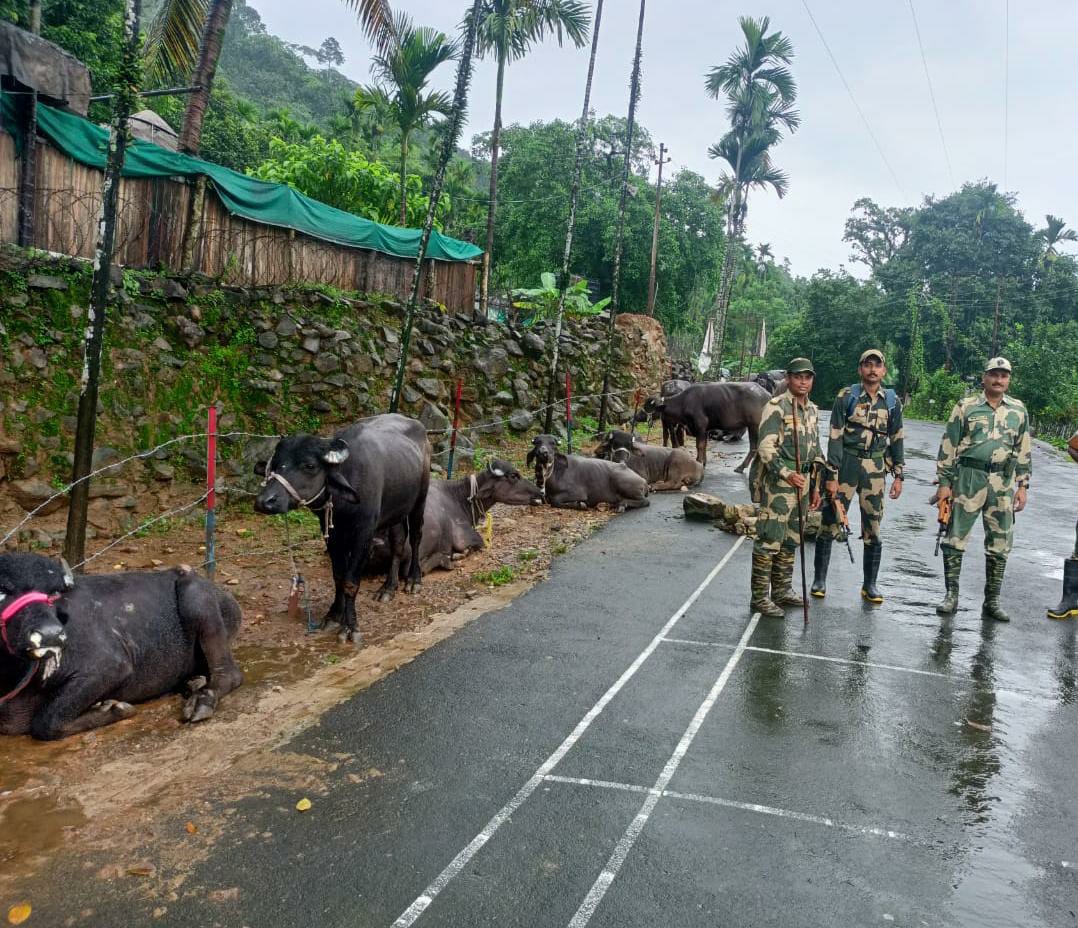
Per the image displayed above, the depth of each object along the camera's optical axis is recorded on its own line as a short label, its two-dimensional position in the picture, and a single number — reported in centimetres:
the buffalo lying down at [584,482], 1224
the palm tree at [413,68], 1465
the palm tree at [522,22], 1583
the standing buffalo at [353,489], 614
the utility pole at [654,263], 2804
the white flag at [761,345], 4050
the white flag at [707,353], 3309
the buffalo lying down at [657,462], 1416
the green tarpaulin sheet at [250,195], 1045
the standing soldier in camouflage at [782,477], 718
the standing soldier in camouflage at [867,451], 760
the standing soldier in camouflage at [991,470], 731
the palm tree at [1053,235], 4709
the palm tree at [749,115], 3453
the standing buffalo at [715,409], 1645
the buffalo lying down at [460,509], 862
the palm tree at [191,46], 1311
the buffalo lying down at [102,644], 442
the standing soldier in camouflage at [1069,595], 755
